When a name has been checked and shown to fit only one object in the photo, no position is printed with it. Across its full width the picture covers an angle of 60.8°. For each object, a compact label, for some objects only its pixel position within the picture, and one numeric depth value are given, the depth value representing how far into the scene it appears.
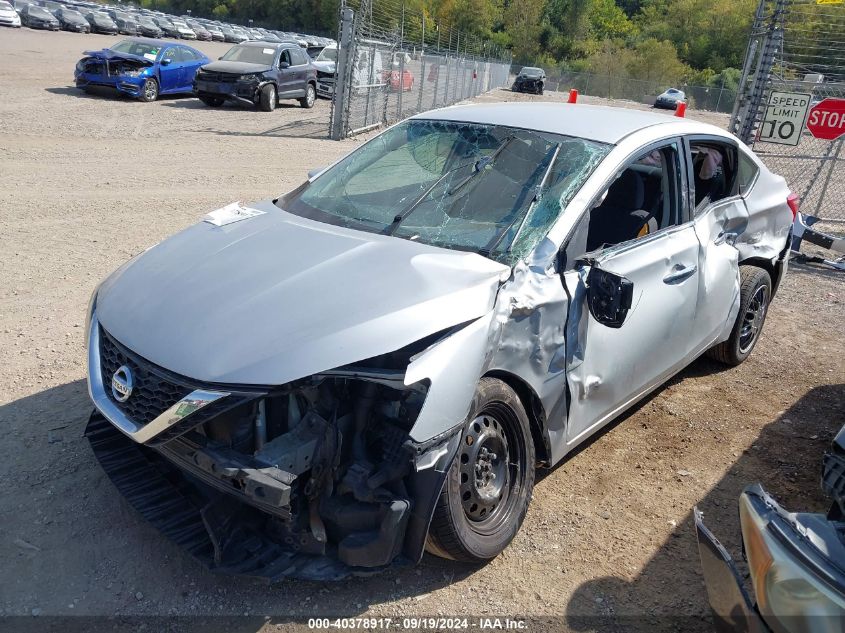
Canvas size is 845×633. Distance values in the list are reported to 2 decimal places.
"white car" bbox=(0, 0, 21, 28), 37.28
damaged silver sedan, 2.63
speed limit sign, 9.70
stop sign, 9.55
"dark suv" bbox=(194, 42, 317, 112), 17.70
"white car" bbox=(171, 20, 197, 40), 50.84
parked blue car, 17.61
